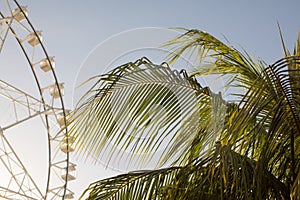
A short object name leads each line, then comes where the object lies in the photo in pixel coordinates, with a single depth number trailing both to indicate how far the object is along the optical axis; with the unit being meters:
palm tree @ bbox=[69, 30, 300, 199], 4.91
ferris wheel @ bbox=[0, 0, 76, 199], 20.69
